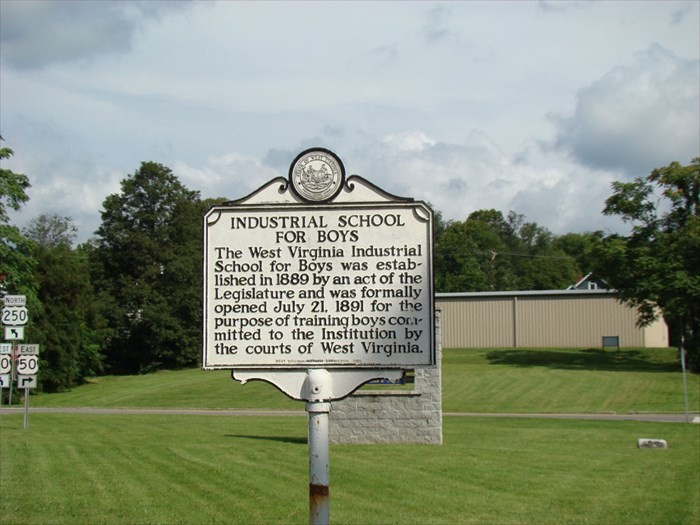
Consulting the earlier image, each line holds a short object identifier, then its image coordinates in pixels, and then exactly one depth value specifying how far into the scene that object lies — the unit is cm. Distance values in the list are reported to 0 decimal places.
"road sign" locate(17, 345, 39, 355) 2423
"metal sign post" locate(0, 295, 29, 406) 2007
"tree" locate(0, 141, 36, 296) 3684
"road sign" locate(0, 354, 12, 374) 2020
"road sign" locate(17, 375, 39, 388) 2300
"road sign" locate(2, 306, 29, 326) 2005
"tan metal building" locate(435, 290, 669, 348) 6322
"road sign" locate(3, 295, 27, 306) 2048
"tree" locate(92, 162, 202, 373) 6731
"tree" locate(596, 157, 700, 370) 4914
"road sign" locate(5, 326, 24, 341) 2008
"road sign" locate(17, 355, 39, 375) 2262
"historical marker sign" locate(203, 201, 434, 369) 585
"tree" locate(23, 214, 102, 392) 5147
